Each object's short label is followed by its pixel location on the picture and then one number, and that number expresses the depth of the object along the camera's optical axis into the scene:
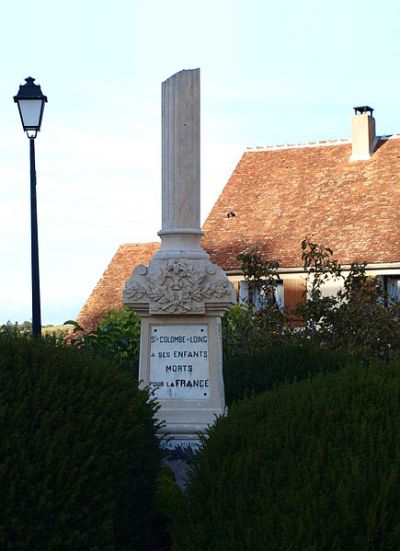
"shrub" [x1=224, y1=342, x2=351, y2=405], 11.22
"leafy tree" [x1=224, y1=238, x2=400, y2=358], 15.03
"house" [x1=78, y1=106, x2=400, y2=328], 34.28
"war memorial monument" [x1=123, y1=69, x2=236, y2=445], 9.91
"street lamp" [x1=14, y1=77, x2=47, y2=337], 13.84
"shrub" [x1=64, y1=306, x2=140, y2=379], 15.61
